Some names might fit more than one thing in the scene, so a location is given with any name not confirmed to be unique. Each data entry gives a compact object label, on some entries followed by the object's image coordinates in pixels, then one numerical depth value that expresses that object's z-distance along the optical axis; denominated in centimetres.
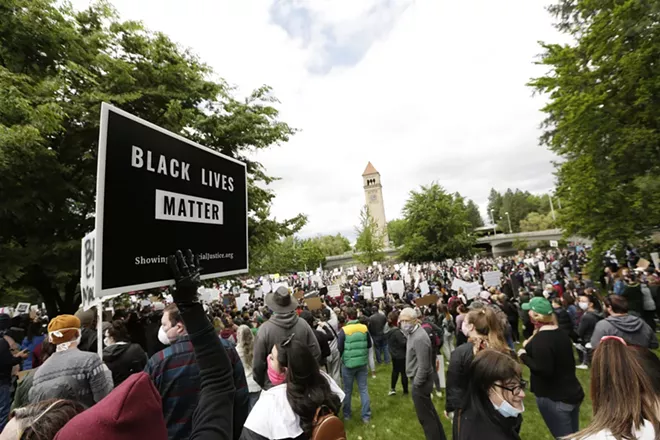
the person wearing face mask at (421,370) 432
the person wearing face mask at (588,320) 697
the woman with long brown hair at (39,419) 121
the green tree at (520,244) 5950
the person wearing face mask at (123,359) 387
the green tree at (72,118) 717
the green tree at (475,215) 10651
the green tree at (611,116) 1073
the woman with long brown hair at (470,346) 333
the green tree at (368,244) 4391
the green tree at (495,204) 11738
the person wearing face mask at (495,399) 229
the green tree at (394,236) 8494
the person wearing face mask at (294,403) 219
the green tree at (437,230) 4409
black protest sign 152
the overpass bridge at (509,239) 5622
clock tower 9412
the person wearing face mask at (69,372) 303
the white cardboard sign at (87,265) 358
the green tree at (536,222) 8138
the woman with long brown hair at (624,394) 180
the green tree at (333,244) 10594
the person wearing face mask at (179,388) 233
